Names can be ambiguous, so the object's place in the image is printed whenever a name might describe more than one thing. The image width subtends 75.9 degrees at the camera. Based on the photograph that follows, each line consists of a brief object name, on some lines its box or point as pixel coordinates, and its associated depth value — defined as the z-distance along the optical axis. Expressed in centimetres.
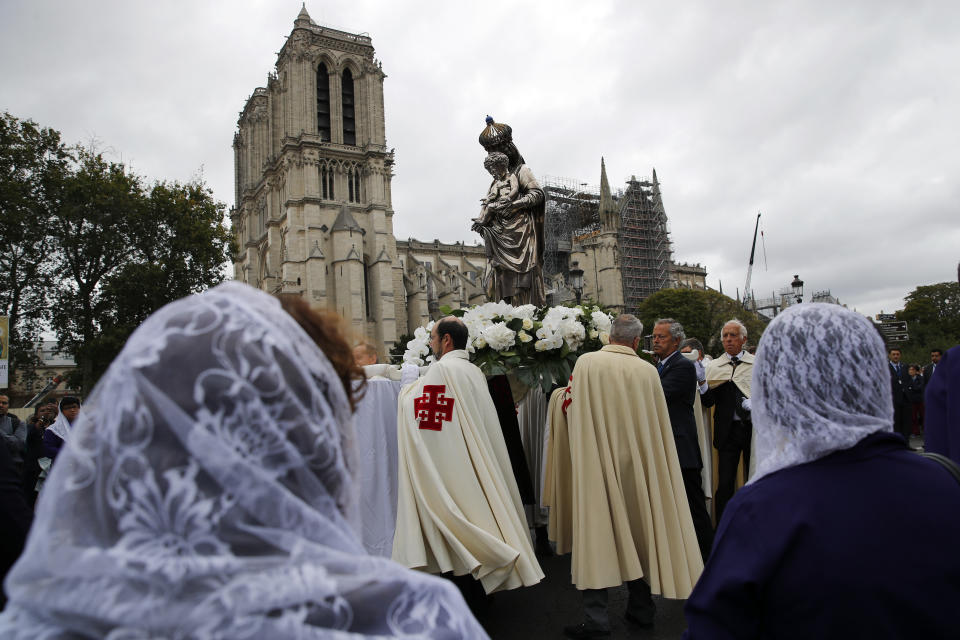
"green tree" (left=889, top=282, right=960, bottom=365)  4292
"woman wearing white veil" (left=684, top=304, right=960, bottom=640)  149
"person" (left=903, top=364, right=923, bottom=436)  1216
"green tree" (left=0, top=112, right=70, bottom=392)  1889
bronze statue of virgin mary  738
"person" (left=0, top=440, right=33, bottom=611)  239
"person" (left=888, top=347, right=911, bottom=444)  1131
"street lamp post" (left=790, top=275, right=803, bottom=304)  1738
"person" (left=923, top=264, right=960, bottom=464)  290
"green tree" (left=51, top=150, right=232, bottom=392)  2069
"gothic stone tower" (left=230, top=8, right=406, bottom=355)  4353
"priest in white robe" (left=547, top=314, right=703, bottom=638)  403
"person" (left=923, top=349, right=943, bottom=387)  1021
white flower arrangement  573
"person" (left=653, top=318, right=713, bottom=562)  530
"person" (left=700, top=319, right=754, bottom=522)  596
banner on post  1218
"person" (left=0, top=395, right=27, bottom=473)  673
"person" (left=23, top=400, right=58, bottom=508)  671
